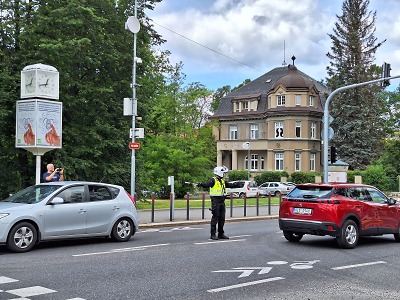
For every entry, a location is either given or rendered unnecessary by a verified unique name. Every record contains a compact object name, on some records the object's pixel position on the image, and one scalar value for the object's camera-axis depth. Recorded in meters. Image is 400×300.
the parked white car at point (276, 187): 50.56
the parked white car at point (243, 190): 46.52
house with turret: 64.75
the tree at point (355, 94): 58.81
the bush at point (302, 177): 59.29
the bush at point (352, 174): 53.25
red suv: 12.58
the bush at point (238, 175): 63.25
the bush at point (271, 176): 60.22
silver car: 11.28
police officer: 13.81
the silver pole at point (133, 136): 20.66
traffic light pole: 24.30
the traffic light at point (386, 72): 22.54
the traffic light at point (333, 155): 25.33
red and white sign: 20.69
